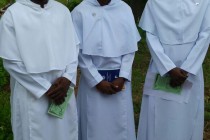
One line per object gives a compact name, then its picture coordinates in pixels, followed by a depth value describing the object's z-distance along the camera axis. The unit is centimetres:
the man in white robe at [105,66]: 439
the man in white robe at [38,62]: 378
